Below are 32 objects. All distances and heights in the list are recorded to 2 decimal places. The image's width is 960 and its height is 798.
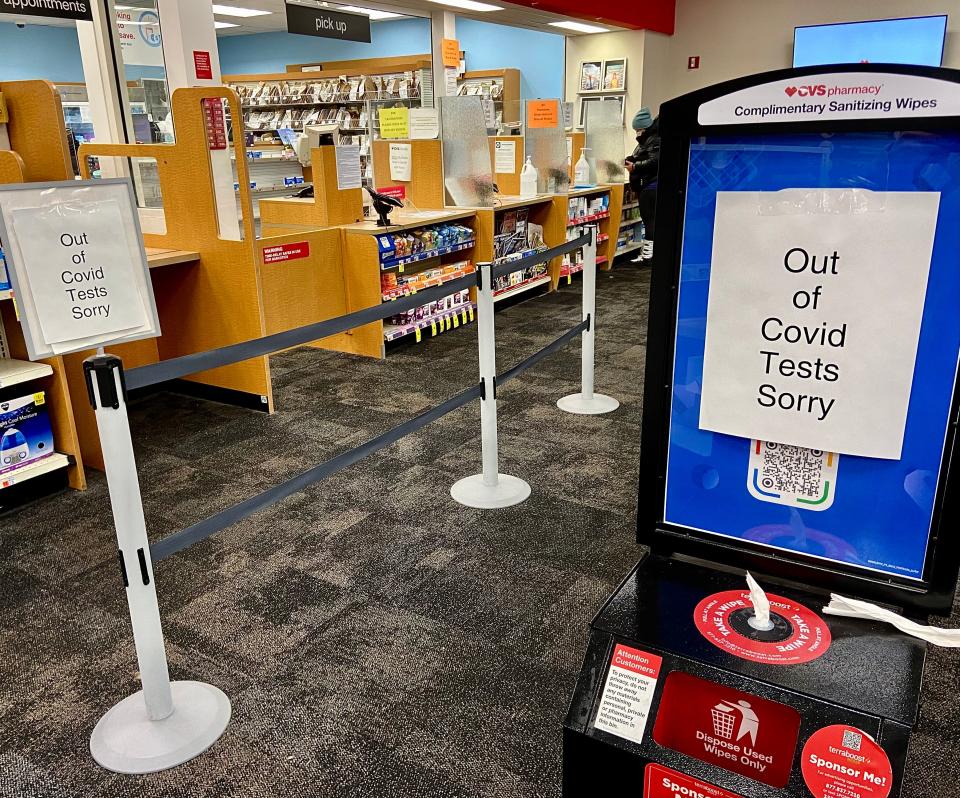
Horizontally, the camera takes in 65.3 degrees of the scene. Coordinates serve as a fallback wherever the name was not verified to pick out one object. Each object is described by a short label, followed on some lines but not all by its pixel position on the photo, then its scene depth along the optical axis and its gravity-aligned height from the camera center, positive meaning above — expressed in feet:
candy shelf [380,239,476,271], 17.08 -2.34
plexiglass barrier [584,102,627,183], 28.45 +0.30
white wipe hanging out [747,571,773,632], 4.40 -2.60
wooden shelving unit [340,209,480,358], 16.87 -2.66
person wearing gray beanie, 24.65 -0.59
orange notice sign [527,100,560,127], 23.18 +1.15
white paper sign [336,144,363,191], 16.90 -0.24
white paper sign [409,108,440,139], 19.75 +0.78
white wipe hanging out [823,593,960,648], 4.09 -2.58
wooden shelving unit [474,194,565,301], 20.10 -2.09
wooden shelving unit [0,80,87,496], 10.25 -1.88
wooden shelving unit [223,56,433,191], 34.17 +2.85
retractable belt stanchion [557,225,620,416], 12.94 -3.93
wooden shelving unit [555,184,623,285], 25.57 -2.52
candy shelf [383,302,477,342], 17.60 -3.97
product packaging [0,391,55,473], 10.21 -3.57
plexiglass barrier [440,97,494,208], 19.89 -0.01
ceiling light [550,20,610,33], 27.98 +4.55
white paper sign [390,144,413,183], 20.08 -0.19
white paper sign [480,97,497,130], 29.73 +1.50
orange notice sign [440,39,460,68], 26.37 +3.45
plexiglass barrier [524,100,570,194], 23.39 +0.21
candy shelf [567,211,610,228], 24.39 -2.20
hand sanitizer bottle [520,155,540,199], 22.68 -0.81
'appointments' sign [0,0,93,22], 13.50 +2.76
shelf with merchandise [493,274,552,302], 21.50 -3.83
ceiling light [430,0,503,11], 23.02 +4.43
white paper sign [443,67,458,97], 27.48 +2.55
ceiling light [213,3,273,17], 31.34 +6.19
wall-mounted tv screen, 26.66 +3.63
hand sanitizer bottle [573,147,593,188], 26.89 -0.76
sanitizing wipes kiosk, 3.88 -1.63
